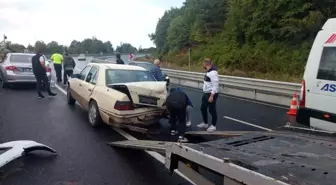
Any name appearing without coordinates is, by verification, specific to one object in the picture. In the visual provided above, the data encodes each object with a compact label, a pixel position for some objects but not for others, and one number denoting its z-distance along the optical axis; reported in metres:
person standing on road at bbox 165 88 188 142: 6.00
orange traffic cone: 8.95
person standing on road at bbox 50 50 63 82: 15.21
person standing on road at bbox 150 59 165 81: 9.17
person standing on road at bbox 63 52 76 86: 14.74
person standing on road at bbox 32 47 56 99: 10.79
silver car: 12.70
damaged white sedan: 6.29
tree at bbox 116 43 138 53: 132.12
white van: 5.27
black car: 14.50
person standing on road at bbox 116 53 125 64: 14.53
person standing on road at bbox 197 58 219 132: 6.86
